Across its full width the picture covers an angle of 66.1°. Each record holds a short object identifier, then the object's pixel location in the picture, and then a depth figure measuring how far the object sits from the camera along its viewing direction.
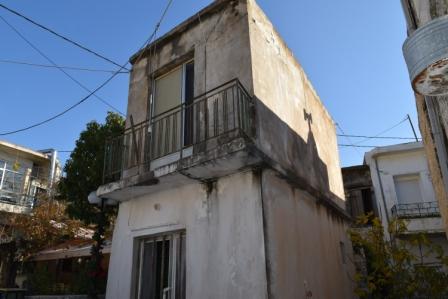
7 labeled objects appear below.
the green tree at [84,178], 10.62
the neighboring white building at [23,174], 21.22
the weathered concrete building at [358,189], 18.92
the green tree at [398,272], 6.67
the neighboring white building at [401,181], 15.63
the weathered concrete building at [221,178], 5.14
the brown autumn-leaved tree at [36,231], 17.09
